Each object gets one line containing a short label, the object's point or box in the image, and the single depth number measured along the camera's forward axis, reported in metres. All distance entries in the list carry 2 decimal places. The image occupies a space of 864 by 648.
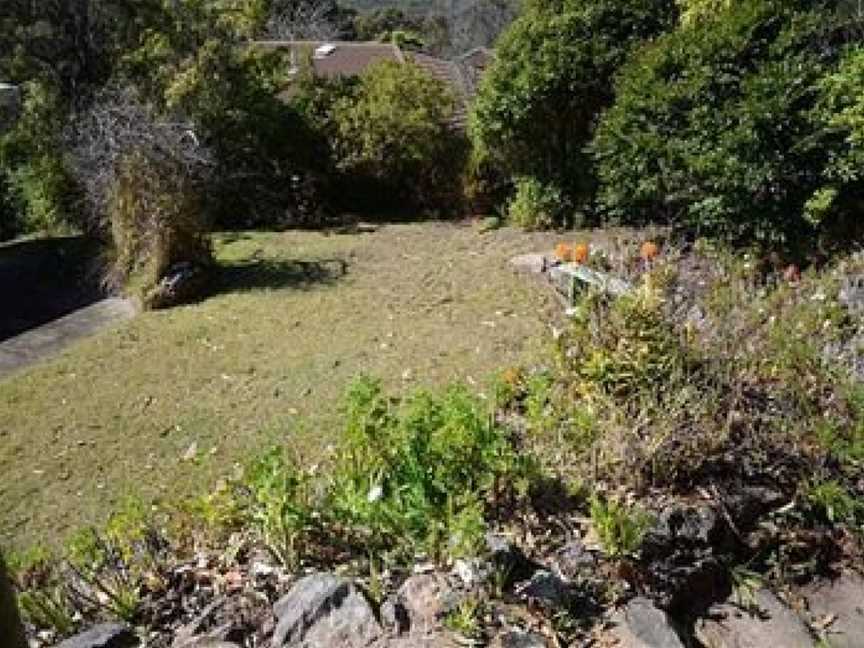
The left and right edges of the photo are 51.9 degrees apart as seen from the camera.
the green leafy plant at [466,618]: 2.76
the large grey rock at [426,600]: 2.85
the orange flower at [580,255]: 5.00
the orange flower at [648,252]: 5.21
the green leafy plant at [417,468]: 3.14
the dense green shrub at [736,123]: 7.06
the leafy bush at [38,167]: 10.72
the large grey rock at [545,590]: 2.92
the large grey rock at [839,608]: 3.25
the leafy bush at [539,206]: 9.95
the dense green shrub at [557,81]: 9.22
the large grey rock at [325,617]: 2.81
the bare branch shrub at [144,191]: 8.71
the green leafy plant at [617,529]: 3.07
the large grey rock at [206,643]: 2.78
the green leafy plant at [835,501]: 3.48
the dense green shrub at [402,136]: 11.59
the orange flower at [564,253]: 5.53
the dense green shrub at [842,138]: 6.69
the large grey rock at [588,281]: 4.33
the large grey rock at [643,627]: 2.86
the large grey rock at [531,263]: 8.55
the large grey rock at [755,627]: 3.12
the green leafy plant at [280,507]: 3.07
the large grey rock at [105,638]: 2.78
